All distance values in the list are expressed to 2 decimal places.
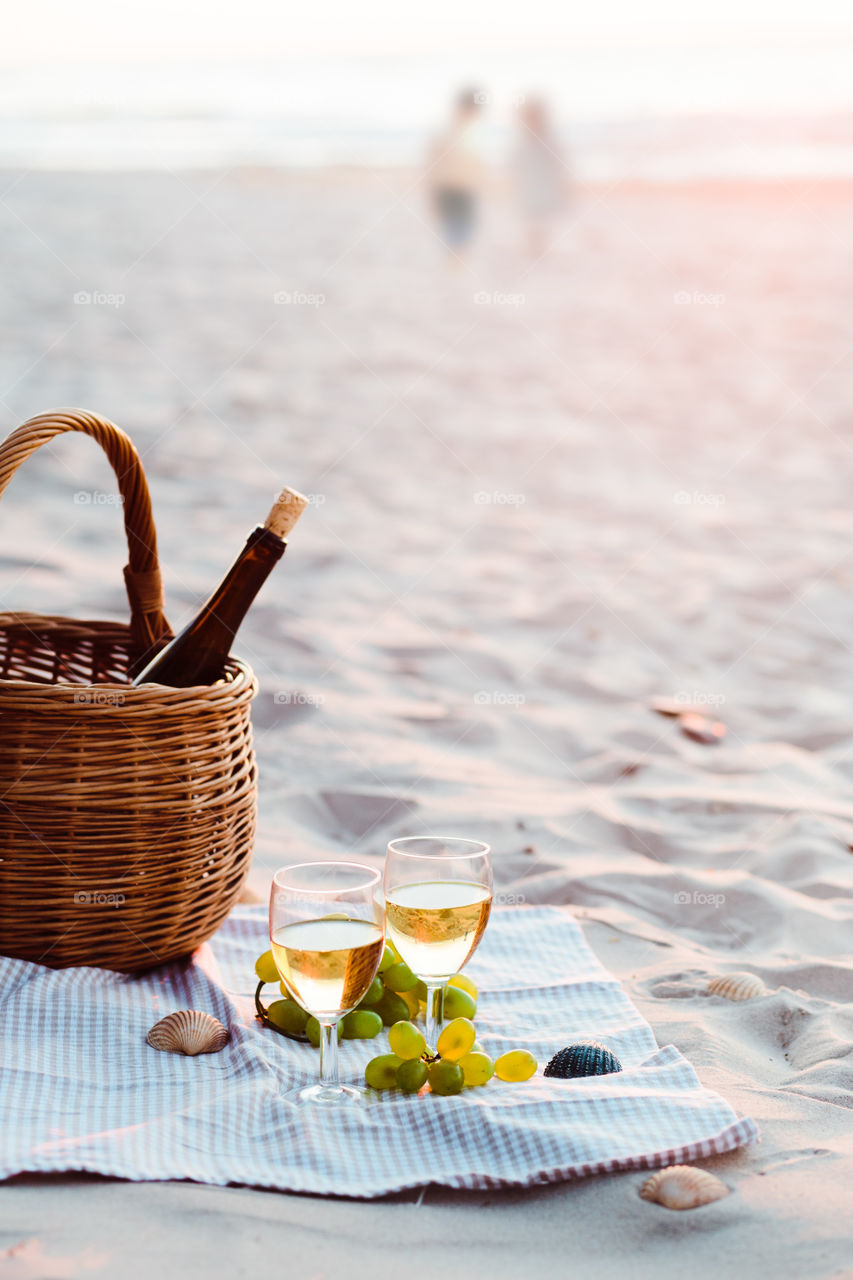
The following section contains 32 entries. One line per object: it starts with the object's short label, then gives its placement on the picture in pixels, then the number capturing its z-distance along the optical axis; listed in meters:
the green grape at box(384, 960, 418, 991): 1.91
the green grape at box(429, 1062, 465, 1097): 1.80
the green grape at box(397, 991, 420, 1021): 1.93
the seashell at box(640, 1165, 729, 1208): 1.69
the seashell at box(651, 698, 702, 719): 2.88
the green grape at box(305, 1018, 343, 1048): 1.85
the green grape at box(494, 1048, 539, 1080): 1.83
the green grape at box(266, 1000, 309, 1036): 1.90
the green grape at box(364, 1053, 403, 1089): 1.81
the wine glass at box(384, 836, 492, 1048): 1.76
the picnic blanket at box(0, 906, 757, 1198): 1.72
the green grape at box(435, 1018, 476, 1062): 1.82
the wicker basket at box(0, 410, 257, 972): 1.88
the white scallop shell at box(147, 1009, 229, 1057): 1.87
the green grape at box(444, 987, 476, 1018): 1.89
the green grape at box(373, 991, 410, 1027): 1.92
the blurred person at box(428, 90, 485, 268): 11.84
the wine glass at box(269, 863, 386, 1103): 1.71
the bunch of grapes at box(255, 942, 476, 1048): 1.89
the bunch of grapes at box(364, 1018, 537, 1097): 1.80
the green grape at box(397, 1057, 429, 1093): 1.80
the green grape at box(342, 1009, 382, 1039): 1.89
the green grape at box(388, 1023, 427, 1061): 1.82
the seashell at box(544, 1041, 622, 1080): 1.84
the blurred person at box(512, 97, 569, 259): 11.95
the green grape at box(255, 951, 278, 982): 1.91
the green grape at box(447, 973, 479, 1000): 1.94
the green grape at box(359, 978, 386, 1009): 1.90
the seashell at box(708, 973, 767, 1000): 2.03
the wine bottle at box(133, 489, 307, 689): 2.04
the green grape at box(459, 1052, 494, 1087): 1.81
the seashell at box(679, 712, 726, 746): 2.75
